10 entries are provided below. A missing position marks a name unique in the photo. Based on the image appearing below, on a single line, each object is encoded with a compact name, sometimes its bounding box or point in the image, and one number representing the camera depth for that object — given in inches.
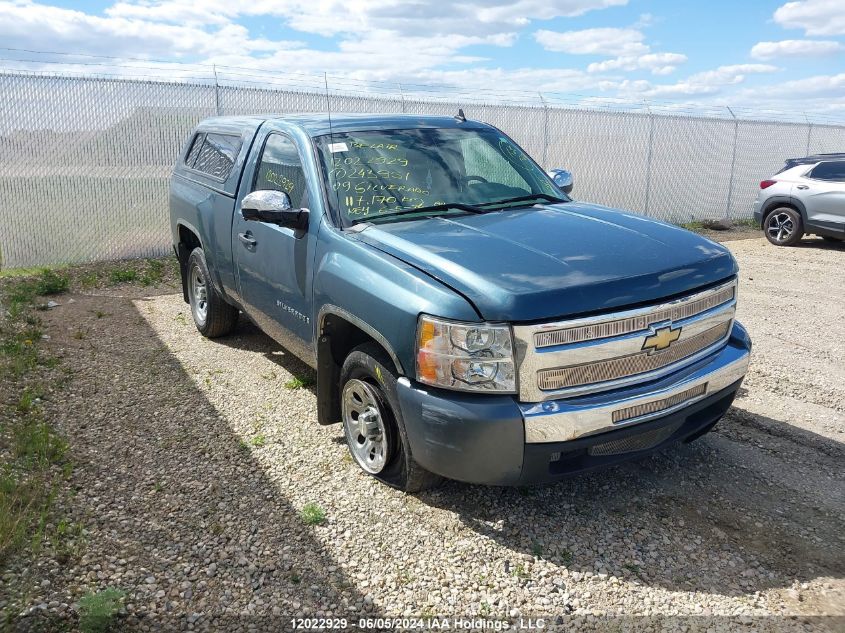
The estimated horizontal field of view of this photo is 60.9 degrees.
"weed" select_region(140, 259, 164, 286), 392.8
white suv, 489.4
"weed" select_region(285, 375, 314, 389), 222.4
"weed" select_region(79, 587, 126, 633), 114.7
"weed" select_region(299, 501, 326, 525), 146.8
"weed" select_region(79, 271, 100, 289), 381.1
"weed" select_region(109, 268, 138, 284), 390.9
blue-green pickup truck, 125.4
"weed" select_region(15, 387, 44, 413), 200.7
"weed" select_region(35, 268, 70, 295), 354.8
